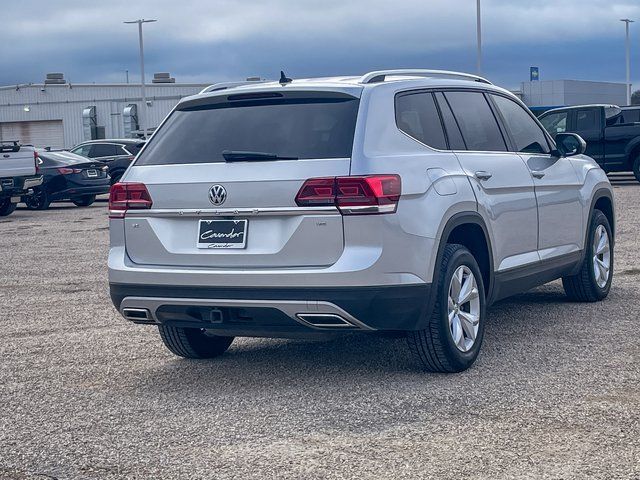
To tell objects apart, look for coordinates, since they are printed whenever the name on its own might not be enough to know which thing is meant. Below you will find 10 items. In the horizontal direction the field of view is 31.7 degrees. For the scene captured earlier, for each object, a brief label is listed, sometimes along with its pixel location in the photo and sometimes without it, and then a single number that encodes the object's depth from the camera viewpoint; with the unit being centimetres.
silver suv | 592
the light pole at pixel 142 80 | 6316
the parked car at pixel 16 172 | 2281
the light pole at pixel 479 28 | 5084
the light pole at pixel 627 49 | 7141
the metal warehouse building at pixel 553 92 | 7550
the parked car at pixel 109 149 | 3040
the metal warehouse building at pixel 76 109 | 6488
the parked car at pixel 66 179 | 2539
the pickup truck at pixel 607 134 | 2533
